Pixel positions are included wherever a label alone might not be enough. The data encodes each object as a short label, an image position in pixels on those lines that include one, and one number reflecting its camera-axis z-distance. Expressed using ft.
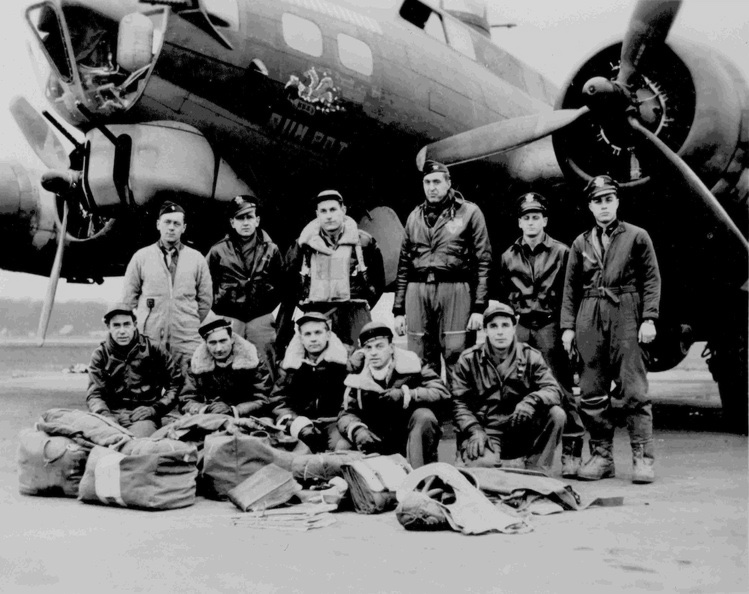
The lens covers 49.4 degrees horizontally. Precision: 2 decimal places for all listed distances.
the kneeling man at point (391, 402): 16.31
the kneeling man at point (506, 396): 16.92
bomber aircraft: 21.02
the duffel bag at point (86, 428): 15.34
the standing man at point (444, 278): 19.76
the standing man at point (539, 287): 19.34
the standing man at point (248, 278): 21.49
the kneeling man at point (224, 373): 18.37
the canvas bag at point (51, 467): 15.14
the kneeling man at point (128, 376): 18.76
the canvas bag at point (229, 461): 15.02
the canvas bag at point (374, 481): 13.91
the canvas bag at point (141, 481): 13.99
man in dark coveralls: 17.60
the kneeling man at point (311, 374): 17.93
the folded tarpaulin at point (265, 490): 13.80
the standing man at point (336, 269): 20.53
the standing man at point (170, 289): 20.75
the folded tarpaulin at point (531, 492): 13.97
